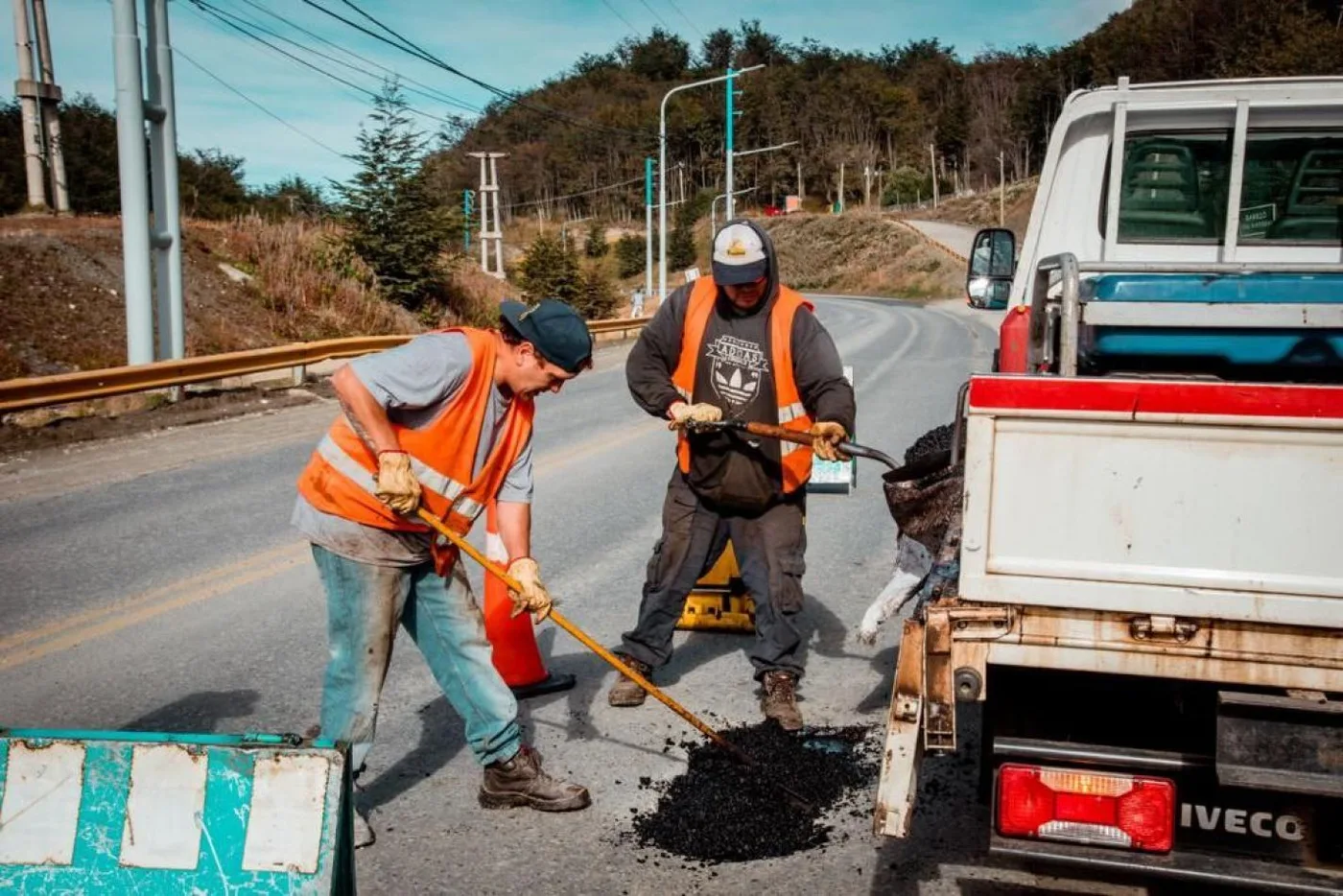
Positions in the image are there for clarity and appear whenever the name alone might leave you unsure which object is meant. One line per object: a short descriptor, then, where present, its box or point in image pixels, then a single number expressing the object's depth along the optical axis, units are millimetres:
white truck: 2639
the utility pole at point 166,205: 13711
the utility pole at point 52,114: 21453
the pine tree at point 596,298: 31469
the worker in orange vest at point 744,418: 4695
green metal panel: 2600
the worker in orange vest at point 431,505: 3482
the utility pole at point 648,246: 42294
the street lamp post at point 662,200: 34375
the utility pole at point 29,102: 20359
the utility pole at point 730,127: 38500
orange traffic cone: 4898
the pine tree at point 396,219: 22453
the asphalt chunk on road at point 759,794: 3674
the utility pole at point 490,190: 49562
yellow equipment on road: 5723
